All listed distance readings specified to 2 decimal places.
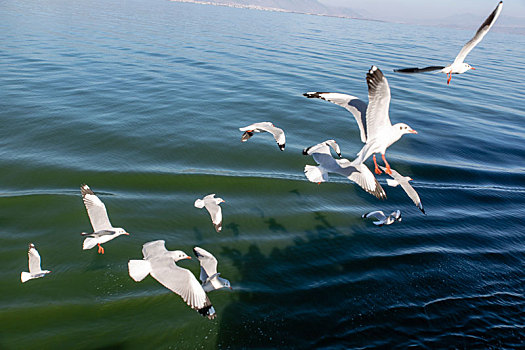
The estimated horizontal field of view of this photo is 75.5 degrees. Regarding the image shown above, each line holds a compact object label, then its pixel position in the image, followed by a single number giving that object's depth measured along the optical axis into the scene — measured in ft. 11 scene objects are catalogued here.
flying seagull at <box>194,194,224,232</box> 27.95
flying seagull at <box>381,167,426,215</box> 25.40
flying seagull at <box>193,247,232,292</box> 22.41
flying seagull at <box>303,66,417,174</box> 19.62
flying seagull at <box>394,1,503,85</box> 19.01
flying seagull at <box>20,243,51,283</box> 23.90
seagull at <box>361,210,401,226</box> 31.09
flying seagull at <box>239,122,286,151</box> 30.09
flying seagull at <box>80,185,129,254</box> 25.22
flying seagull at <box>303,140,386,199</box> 23.11
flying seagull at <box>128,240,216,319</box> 20.02
